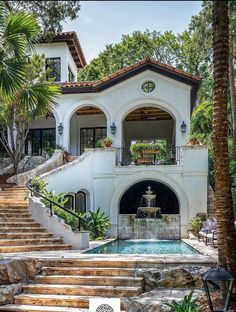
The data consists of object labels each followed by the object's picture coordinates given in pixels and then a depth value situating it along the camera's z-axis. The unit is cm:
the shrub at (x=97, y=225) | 1246
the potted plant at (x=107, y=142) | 1540
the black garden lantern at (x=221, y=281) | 378
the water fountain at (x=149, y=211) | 1469
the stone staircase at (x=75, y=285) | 572
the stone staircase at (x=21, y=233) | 862
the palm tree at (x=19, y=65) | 823
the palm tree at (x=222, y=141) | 473
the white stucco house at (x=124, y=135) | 1467
